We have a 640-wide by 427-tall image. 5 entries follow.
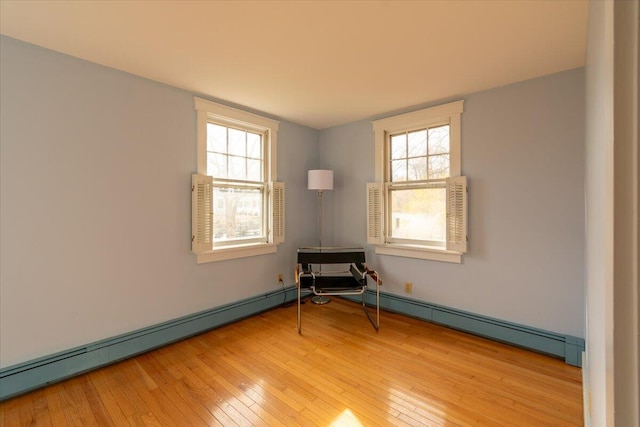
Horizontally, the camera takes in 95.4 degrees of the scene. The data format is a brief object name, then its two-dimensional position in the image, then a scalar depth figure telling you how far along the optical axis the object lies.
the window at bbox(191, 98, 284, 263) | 2.95
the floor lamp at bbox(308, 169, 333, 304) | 3.68
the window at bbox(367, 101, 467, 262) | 2.97
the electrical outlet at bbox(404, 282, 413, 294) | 3.32
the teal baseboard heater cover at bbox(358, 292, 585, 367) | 2.38
